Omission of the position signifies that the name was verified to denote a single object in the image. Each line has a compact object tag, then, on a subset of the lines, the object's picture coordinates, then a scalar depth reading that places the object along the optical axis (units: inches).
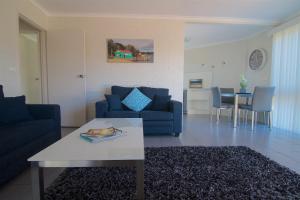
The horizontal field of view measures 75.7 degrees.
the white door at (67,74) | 155.5
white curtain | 148.4
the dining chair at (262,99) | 155.9
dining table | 163.6
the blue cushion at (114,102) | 136.1
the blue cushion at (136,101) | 140.5
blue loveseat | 127.3
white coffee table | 45.5
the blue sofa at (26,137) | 63.9
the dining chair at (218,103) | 182.2
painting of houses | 160.7
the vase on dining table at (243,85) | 182.1
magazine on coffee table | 59.7
